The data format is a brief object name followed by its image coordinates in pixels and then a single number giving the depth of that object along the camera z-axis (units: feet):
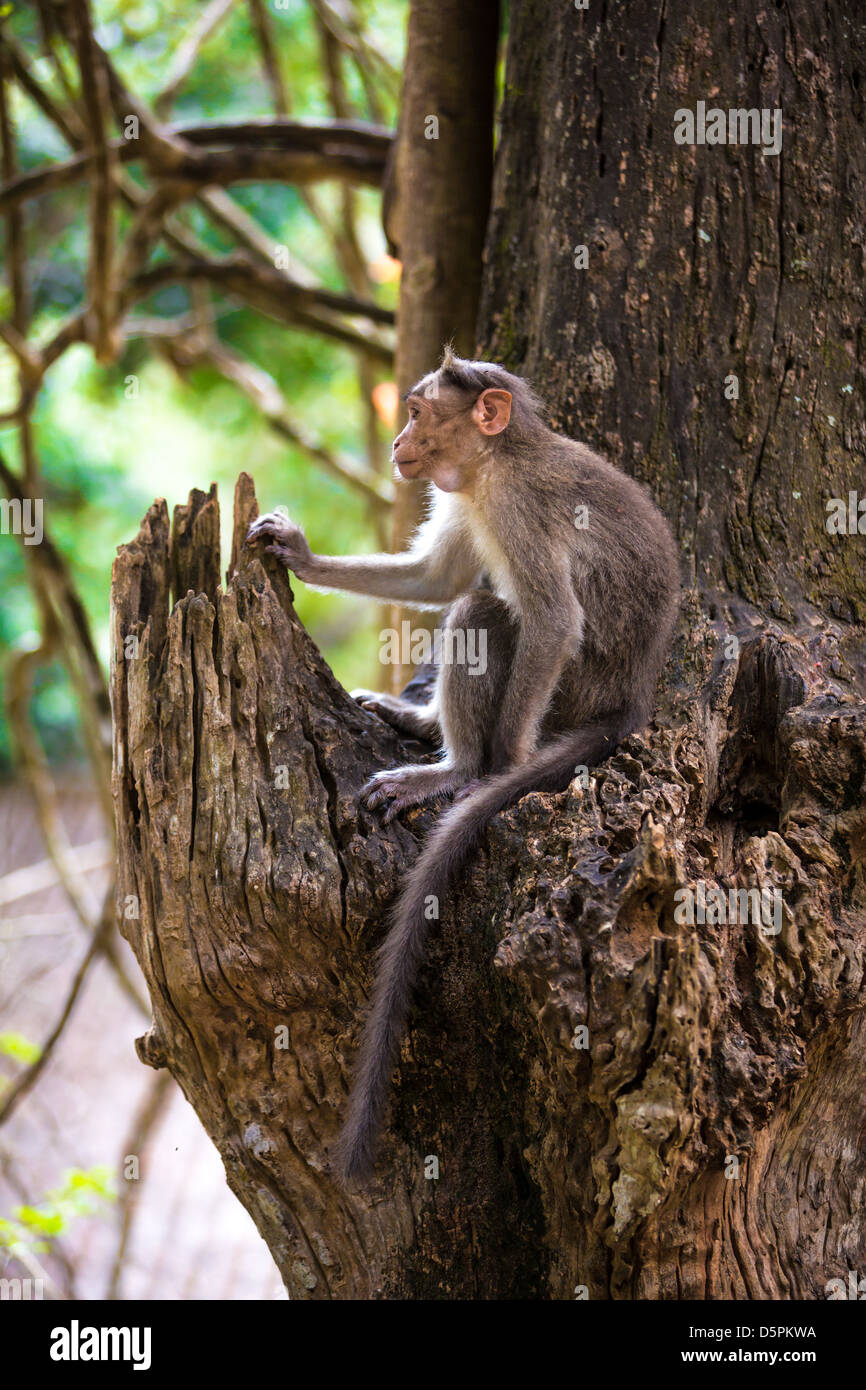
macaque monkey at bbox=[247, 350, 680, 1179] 14.40
